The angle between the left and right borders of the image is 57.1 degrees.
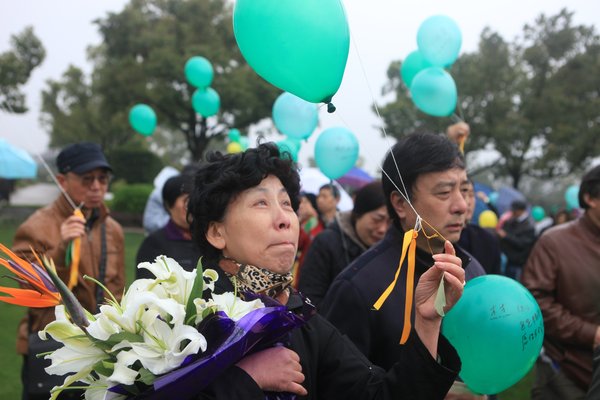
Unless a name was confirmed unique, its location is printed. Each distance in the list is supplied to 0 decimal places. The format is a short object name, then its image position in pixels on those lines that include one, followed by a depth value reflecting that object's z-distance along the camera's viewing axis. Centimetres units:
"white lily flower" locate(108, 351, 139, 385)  142
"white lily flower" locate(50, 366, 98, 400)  148
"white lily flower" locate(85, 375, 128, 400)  148
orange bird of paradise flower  154
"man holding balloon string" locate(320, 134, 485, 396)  226
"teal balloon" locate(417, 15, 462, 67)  462
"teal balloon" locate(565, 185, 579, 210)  1178
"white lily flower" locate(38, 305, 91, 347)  151
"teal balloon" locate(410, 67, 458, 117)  447
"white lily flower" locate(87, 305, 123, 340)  149
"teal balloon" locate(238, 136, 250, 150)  1010
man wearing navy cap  350
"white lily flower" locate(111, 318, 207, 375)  144
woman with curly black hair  171
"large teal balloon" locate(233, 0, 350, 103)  200
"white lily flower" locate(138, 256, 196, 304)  156
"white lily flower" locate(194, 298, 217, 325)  152
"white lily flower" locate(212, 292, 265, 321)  156
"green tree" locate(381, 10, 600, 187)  2652
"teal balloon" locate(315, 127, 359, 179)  478
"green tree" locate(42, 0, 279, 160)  2616
